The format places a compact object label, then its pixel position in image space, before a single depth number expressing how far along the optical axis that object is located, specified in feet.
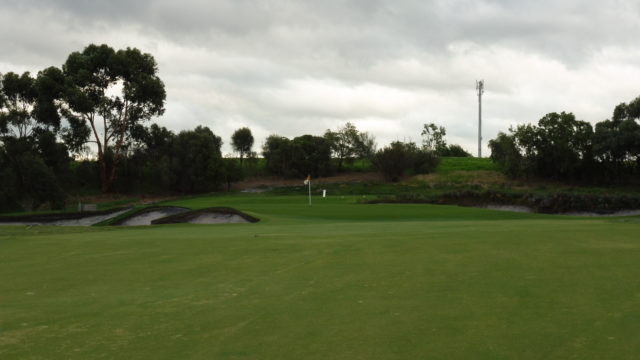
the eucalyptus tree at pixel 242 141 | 305.53
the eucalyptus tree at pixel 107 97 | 208.95
